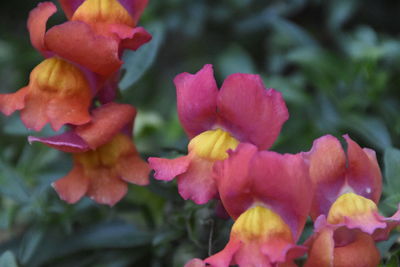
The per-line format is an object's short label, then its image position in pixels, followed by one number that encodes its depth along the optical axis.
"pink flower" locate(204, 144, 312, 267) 0.38
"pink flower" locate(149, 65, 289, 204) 0.39
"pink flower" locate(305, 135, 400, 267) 0.38
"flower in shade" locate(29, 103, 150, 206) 0.42
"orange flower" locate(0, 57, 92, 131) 0.41
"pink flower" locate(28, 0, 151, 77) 0.40
